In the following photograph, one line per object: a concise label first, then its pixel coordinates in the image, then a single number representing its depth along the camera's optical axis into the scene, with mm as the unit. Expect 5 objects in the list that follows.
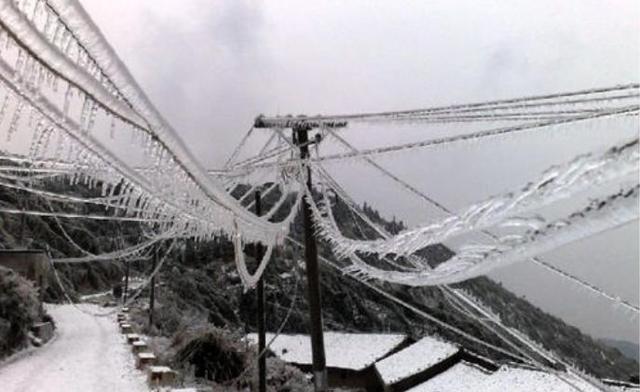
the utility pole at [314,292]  9242
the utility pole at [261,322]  14102
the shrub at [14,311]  16375
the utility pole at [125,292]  34344
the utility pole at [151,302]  24359
